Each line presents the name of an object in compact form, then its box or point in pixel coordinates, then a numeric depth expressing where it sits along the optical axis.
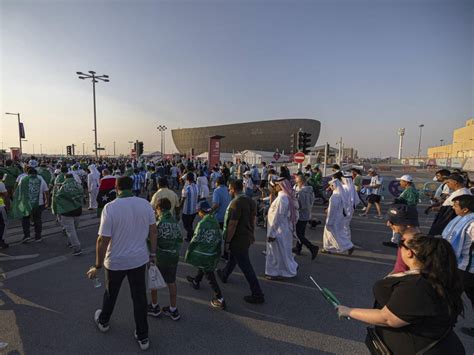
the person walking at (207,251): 3.56
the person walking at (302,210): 5.82
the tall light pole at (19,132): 25.79
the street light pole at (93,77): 20.06
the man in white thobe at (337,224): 5.91
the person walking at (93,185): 10.13
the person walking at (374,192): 9.79
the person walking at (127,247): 2.70
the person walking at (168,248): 3.23
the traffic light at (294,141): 15.34
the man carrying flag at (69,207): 5.46
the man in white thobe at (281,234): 4.47
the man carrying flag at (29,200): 6.03
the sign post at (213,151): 20.83
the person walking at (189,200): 6.26
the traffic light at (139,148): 22.64
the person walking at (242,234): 3.79
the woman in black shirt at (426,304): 1.43
